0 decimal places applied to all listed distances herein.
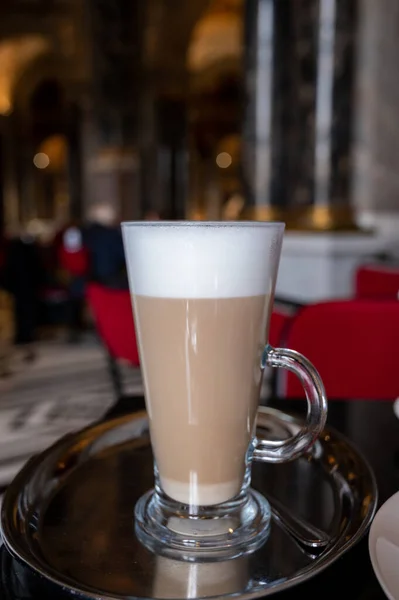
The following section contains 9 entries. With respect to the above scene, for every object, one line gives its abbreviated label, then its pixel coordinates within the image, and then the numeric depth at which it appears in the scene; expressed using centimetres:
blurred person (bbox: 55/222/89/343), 438
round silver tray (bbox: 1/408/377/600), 34
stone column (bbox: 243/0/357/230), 322
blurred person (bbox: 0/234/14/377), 370
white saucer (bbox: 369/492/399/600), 30
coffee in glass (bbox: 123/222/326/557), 39
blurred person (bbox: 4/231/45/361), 444
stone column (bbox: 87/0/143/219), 708
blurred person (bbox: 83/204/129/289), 433
